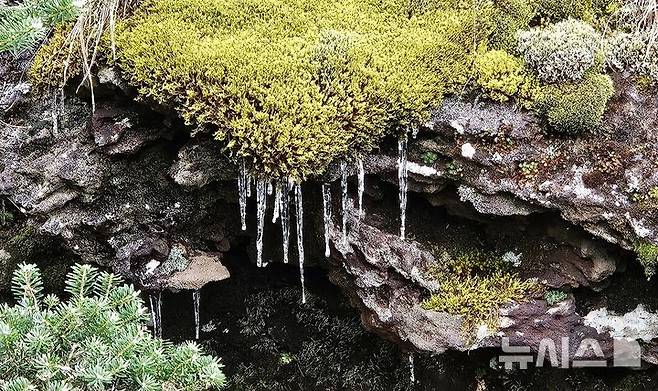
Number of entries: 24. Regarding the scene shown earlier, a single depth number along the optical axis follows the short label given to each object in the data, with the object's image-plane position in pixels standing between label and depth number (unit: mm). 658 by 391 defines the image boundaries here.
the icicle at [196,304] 5582
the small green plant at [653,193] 4199
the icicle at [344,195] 4586
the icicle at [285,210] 4473
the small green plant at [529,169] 4359
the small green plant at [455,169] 4461
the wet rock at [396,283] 4746
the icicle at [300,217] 4588
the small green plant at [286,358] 6582
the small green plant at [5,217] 5461
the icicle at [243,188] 4555
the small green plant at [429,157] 4543
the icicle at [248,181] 4535
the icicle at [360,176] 4578
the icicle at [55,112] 5152
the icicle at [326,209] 4754
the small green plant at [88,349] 2766
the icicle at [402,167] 4562
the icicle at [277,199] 4453
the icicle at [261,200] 4508
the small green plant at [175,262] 5109
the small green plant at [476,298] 4715
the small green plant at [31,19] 3051
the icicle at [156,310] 5332
